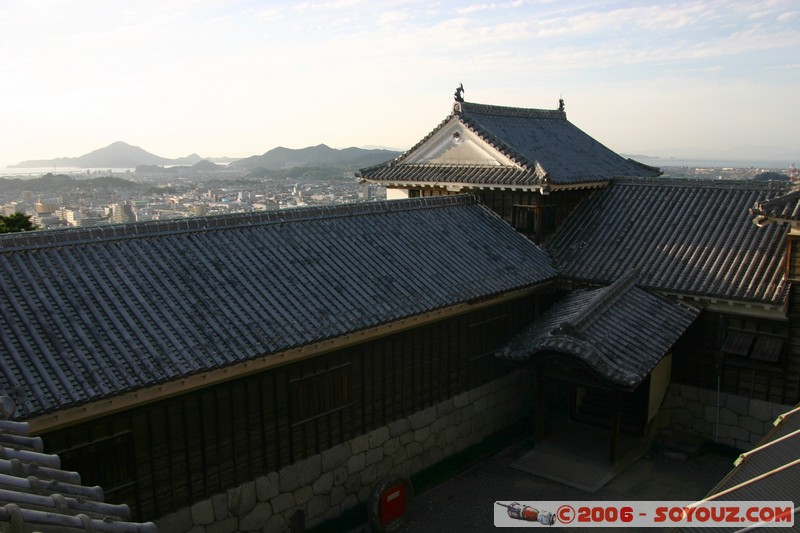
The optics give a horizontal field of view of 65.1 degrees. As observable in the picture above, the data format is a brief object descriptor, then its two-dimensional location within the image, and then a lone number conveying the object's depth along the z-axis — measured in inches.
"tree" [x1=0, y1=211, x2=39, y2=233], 831.1
